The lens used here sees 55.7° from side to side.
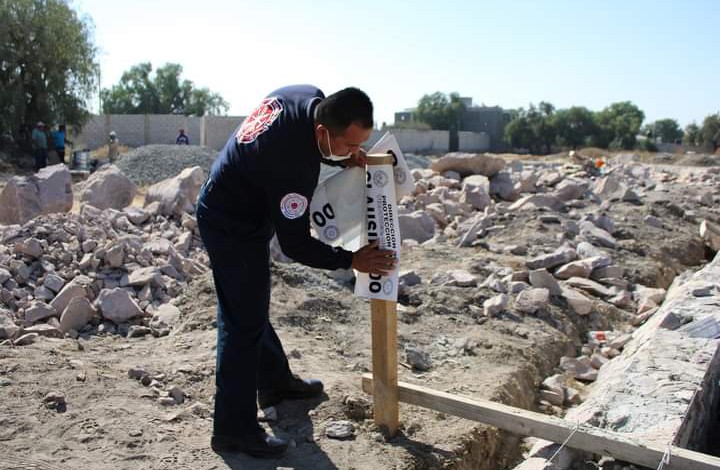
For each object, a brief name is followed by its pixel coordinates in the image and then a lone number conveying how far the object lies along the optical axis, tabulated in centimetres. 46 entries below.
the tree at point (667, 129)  7369
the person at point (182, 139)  2253
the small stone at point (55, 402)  339
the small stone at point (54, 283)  564
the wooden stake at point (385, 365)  321
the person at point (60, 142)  1988
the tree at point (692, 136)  5366
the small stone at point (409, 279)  639
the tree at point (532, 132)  5516
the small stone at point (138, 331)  517
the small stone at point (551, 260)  725
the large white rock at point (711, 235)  1019
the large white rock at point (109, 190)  902
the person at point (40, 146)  1808
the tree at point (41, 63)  2278
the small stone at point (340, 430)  340
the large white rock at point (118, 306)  534
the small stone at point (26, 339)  450
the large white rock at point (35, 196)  810
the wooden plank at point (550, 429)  277
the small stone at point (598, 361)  536
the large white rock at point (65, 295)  534
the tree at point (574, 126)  5597
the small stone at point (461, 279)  646
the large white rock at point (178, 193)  813
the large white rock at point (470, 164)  1421
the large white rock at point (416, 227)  966
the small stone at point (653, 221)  1048
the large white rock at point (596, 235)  891
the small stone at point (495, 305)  581
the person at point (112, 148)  2127
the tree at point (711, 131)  4946
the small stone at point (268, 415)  353
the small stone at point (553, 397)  472
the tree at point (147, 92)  5794
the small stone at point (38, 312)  512
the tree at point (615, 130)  5531
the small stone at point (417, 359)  454
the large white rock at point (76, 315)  515
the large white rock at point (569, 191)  1257
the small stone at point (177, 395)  369
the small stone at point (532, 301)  596
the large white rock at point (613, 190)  1288
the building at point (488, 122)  5706
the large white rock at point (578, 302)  637
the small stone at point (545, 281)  643
